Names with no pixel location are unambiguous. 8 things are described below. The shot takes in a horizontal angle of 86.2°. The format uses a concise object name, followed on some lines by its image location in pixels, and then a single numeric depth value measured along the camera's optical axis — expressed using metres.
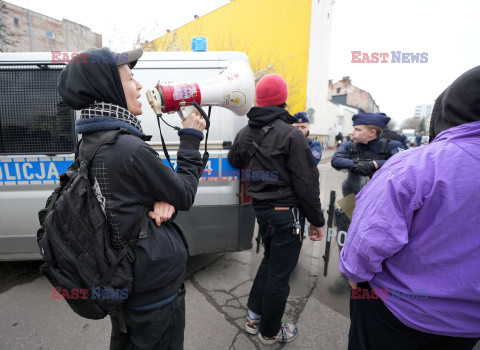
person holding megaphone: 1.03
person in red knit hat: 1.81
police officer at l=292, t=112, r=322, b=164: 3.29
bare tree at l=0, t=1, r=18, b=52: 8.44
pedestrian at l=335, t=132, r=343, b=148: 23.23
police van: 2.31
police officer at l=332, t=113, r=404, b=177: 2.69
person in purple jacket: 0.93
